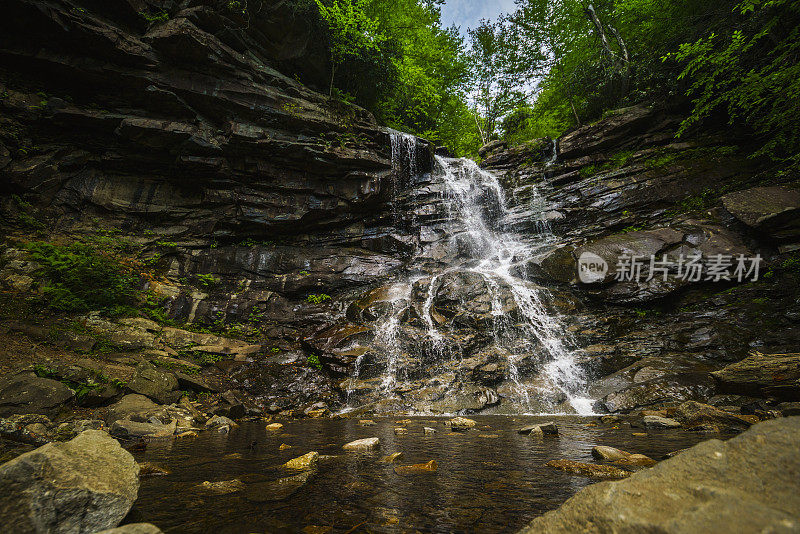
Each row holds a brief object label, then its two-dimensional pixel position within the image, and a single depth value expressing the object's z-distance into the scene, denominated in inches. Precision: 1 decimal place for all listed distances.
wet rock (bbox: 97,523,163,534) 55.3
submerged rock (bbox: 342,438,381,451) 159.0
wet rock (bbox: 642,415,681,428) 184.4
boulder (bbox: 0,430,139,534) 59.1
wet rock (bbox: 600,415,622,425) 212.8
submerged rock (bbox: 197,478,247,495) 105.9
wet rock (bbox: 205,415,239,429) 237.5
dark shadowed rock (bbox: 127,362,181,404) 249.1
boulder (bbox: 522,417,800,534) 35.7
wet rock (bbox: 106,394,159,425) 214.7
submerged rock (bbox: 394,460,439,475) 121.6
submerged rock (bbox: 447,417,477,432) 210.3
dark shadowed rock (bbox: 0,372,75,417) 185.3
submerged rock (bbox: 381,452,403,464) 137.2
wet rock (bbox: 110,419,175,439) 192.4
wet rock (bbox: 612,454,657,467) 115.6
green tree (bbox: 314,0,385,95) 543.2
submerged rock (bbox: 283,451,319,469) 130.9
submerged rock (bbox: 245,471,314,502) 100.1
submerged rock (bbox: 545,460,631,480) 106.0
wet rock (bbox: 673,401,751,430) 165.2
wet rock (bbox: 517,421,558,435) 182.2
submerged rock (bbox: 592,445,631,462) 125.5
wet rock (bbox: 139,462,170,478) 124.1
